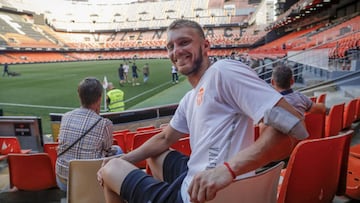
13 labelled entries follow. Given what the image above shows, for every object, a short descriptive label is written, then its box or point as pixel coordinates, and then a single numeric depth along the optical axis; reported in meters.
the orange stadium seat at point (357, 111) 4.39
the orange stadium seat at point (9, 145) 3.35
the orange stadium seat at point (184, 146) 2.39
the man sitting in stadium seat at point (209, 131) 1.08
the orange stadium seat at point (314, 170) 1.62
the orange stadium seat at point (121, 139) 3.72
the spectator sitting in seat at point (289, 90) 2.65
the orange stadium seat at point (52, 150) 3.14
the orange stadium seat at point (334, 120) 3.43
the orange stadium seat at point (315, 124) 3.13
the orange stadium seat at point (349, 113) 3.92
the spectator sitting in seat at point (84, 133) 2.10
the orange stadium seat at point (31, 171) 2.67
